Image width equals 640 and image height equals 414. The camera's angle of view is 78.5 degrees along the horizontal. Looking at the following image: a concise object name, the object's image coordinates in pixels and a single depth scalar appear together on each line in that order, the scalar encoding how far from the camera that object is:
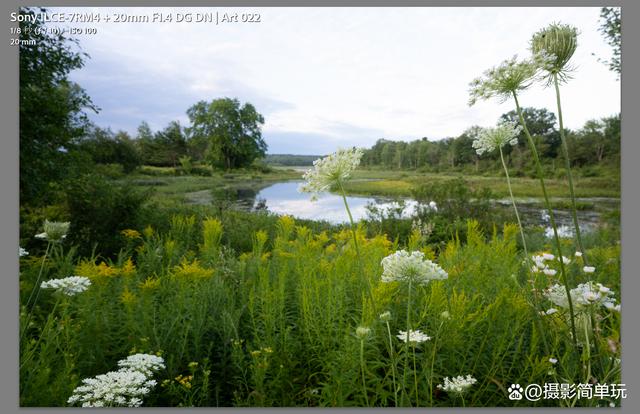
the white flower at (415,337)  0.48
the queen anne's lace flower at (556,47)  0.52
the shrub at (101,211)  1.18
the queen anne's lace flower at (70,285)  0.60
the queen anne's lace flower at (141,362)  0.53
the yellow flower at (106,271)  0.66
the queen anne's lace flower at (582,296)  0.50
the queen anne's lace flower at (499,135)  0.60
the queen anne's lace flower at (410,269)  0.43
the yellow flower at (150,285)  0.64
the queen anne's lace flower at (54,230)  0.74
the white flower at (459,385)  0.48
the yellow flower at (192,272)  0.68
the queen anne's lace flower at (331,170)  0.48
